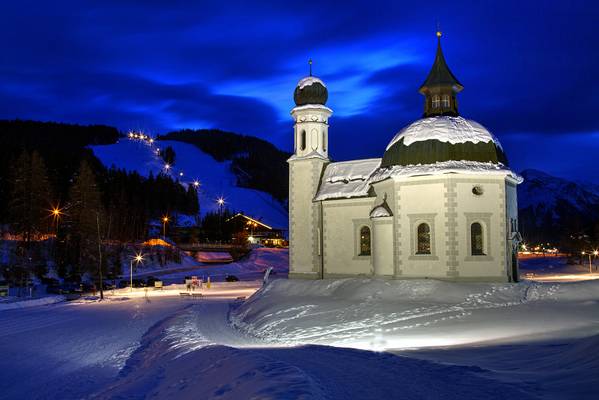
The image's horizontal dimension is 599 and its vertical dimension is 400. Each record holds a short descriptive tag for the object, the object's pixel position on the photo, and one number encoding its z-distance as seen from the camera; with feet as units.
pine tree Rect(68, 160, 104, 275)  199.72
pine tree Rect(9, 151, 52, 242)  195.62
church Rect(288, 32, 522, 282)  99.86
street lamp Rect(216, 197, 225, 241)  387.55
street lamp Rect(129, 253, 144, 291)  255.17
